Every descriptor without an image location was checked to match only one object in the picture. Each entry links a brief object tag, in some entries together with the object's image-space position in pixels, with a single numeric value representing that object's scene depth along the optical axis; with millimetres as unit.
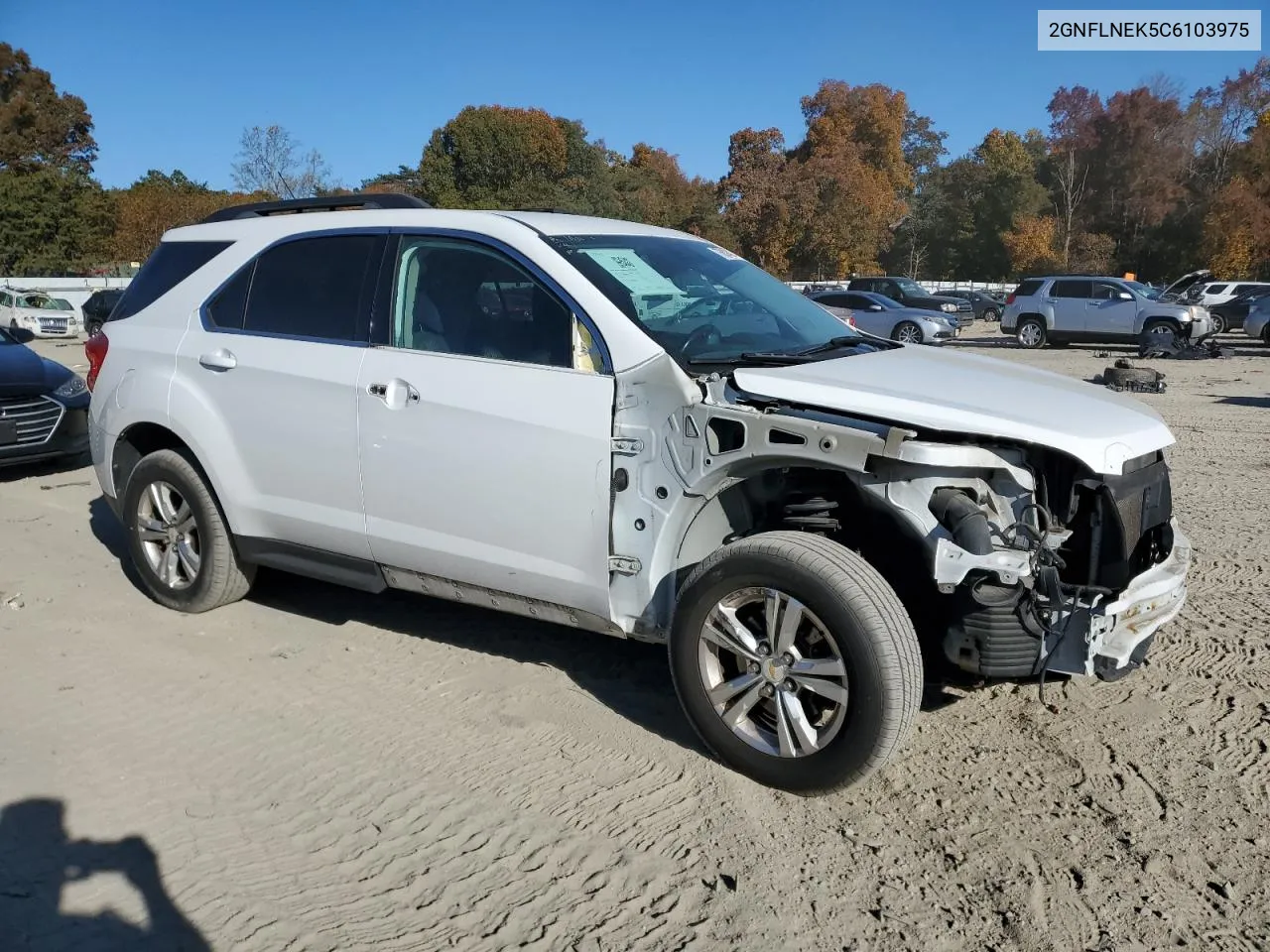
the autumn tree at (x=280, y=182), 44906
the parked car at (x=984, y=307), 38656
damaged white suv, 3094
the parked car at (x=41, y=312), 27516
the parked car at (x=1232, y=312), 26531
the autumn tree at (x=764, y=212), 48281
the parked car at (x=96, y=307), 27031
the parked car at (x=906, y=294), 27656
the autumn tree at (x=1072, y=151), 54906
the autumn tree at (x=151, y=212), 48500
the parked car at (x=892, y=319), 22906
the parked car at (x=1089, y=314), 21297
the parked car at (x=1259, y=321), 21578
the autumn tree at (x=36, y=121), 57812
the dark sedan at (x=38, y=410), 7957
